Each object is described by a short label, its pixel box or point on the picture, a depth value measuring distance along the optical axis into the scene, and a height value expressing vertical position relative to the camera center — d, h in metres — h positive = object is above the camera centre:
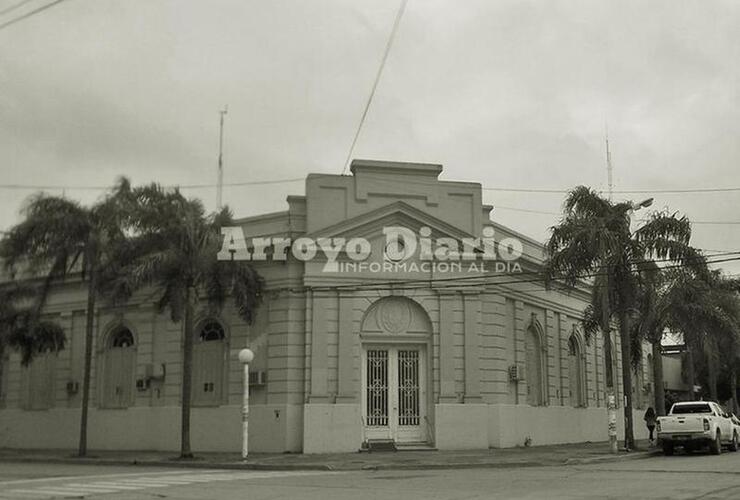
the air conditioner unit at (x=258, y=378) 28.80 +0.78
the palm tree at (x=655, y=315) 30.81 +3.07
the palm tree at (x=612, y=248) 29.02 +4.86
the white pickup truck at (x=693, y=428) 28.00 -0.85
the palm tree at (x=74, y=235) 29.22 +5.41
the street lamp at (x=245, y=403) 25.27 +0.00
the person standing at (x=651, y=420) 34.81 -0.75
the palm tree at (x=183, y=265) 26.80 +4.06
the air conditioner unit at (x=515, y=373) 30.92 +0.95
